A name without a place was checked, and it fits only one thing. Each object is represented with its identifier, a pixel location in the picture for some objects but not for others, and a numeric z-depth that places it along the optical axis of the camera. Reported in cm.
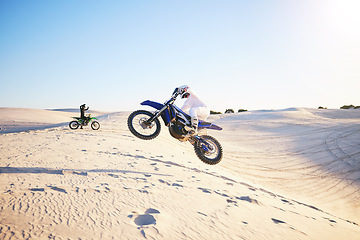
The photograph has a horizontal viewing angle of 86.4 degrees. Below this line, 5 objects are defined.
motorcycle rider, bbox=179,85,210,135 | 472
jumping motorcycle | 455
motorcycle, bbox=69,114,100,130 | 1192
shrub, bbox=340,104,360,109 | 3589
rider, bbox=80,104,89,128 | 1070
